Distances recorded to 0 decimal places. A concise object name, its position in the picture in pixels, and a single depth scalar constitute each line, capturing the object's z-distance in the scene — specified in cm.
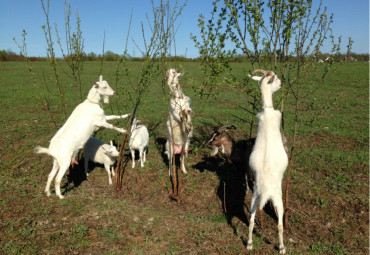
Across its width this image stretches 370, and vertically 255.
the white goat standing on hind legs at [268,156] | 441
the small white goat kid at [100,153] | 707
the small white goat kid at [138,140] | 772
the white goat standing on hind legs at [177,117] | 662
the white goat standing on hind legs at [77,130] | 610
